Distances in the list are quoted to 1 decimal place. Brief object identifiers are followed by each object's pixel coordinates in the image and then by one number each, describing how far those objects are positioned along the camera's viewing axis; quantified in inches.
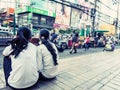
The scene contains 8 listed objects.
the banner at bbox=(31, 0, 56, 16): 548.4
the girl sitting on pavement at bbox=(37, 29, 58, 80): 82.0
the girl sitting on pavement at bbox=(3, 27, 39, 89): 64.9
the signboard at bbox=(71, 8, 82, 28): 703.6
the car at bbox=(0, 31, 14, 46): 292.4
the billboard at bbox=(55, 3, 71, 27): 627.5
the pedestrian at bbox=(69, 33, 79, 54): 244.7
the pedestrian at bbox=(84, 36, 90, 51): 307.2
